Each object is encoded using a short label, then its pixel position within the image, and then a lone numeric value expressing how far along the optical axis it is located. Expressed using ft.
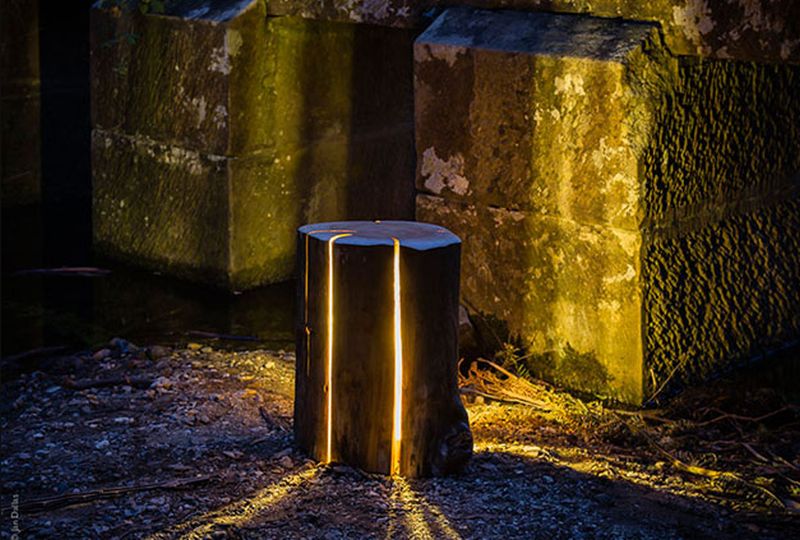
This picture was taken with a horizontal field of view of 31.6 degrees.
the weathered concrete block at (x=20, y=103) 25.62
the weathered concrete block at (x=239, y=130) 21.58
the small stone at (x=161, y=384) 16.71
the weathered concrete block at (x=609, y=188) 16.69
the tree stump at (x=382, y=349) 13.12
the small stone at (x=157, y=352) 18.11
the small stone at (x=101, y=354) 18.19
